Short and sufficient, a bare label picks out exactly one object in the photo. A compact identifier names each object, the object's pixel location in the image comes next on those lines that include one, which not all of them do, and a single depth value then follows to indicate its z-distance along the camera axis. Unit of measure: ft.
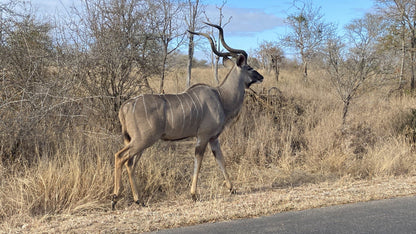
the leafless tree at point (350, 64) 31.17
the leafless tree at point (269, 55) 65.05
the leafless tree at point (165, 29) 28.67
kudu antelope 17.24
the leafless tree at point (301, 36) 66.69
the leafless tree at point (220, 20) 40.00
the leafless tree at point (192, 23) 36.60
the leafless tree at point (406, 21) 54.90
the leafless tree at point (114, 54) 23.31
